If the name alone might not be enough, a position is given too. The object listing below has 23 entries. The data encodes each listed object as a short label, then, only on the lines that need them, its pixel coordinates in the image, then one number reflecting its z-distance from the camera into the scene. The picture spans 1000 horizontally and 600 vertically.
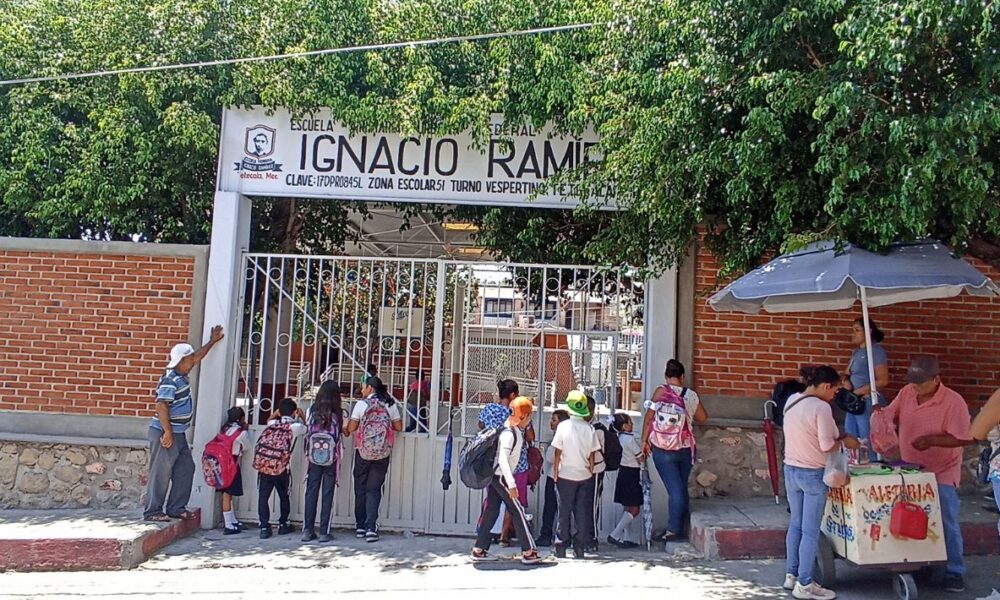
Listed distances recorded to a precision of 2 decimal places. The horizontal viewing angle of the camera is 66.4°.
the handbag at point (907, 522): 4.78
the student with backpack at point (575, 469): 6.34
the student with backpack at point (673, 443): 6.71
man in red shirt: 5.16
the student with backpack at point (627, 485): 6.89
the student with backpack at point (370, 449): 7.12
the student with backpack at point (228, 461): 7.19
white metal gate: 7.45
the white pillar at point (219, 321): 7.49
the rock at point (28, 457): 7.39
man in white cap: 6.91
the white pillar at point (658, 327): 7.30
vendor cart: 4.82
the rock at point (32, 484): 7.37
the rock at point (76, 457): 7.39
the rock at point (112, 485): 7.39
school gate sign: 7.64
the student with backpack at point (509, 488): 6.11
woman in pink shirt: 4.97
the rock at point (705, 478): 7.27
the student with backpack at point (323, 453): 7.05
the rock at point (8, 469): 7.39
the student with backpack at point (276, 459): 7.10
